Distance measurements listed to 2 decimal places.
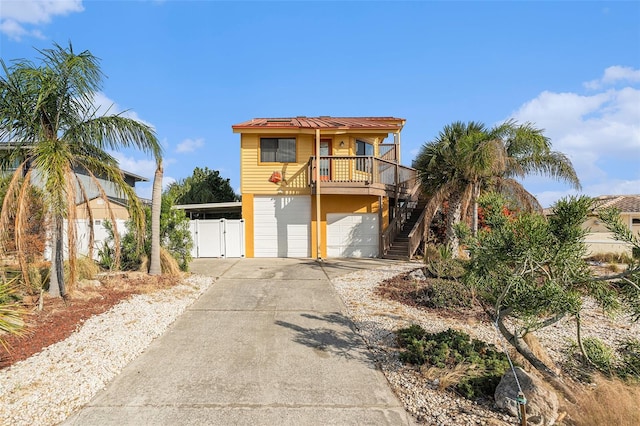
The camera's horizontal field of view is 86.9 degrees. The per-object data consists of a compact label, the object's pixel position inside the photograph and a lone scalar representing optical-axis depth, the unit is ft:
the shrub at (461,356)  12.20
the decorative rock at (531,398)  10.34
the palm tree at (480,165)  35.40
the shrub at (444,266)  29.14
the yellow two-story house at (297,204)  49.83
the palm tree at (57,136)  19.02
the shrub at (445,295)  23.35
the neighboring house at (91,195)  21.90
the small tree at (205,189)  68.85
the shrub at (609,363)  12.28
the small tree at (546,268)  10.54
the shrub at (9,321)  12.73
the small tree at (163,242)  32.89
